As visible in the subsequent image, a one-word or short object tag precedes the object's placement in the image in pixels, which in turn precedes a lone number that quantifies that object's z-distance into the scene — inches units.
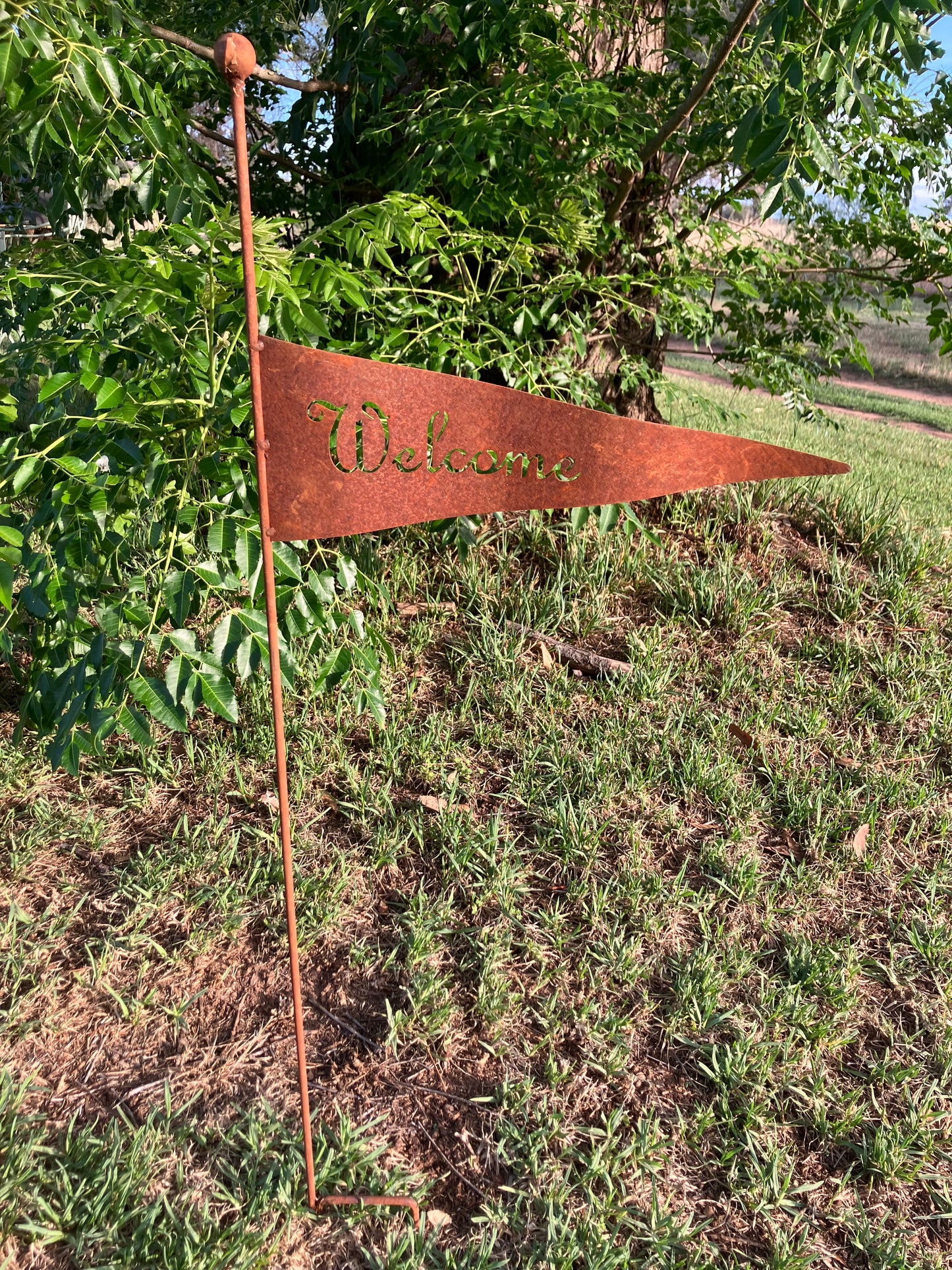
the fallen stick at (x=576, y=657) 116.4
